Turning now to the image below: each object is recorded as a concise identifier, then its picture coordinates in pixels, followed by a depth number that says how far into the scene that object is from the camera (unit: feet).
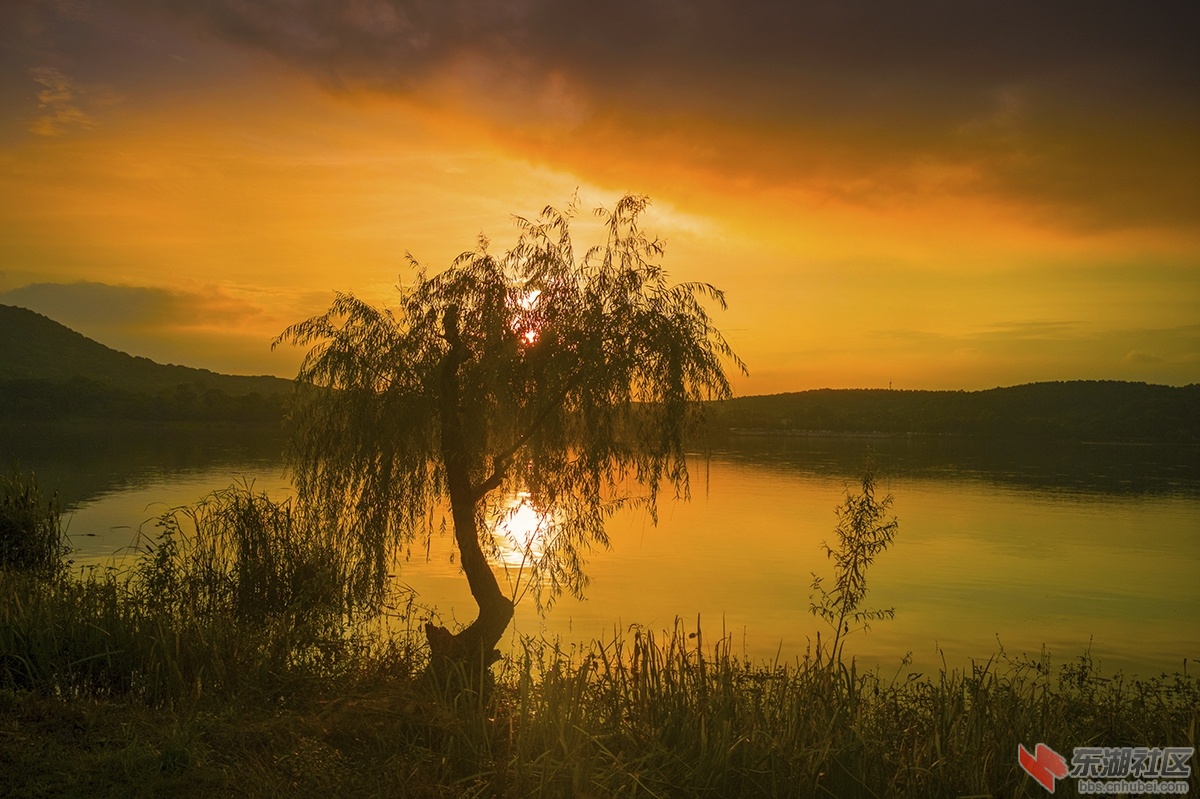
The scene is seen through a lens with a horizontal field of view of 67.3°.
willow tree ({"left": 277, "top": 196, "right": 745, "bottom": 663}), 32.24
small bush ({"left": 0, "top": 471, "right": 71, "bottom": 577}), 48.73
